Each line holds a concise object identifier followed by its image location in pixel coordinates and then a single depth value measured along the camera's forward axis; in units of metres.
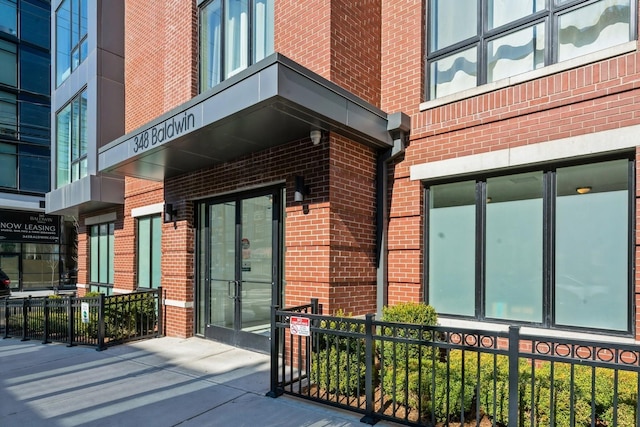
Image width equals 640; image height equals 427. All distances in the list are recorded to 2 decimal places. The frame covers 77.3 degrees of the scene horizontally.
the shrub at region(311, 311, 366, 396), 4.21
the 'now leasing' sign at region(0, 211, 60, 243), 23.28
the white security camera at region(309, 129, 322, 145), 5.18
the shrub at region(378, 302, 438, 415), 3.87
